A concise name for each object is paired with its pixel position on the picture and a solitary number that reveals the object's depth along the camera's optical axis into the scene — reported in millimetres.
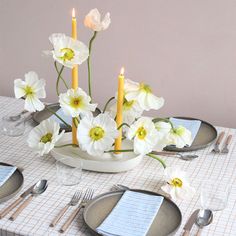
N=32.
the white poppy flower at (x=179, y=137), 2227
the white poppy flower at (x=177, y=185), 2118
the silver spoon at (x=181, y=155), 2384
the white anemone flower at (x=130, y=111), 2229
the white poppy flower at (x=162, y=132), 2195
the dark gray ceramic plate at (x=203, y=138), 2429
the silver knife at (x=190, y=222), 1946
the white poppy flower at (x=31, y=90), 2190
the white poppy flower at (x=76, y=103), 2154
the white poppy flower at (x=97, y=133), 2135
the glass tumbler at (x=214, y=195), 2084
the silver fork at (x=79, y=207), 1957
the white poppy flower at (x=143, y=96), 2171
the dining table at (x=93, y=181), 1980
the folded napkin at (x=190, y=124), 2565
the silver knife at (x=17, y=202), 2020
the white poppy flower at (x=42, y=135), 2200
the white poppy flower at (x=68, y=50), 2139
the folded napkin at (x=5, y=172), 2186
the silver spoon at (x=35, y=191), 2028
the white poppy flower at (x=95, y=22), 2207
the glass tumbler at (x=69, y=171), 2213
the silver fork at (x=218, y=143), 2446
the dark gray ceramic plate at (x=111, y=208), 1955
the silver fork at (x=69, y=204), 1985
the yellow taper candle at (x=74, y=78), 2224
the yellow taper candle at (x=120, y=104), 2181
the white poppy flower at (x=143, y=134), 2130
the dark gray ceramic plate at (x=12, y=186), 2094
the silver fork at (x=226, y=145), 2448
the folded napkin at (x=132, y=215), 1934
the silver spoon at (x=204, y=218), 1991
